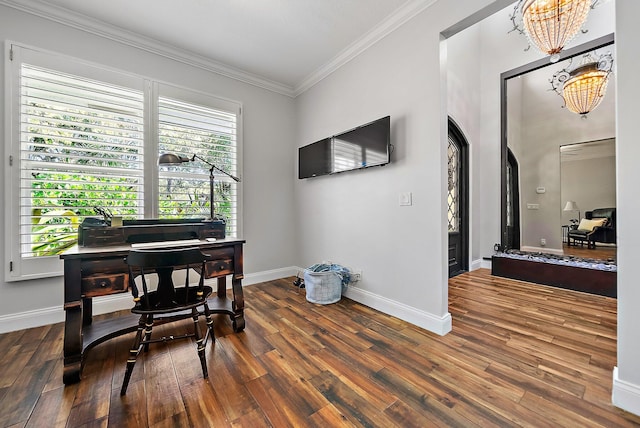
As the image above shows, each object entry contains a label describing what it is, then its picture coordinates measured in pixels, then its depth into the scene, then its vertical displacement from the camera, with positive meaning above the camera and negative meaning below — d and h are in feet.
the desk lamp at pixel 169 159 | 7.57 +1.66
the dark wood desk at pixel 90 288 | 5.15 -1.57
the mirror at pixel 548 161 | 12.51 +2.83
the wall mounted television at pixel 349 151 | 8.13 +2.37
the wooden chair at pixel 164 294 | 5.05 -1.81
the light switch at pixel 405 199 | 7.80 +0.45
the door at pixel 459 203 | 13.25 +0.52
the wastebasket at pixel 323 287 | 9.19 -2.69
